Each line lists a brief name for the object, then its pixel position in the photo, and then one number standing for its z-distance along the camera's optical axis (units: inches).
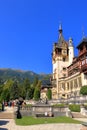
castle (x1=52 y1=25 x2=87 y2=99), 1164.2
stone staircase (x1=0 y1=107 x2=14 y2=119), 555.7
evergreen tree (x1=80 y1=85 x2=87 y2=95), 962.8
